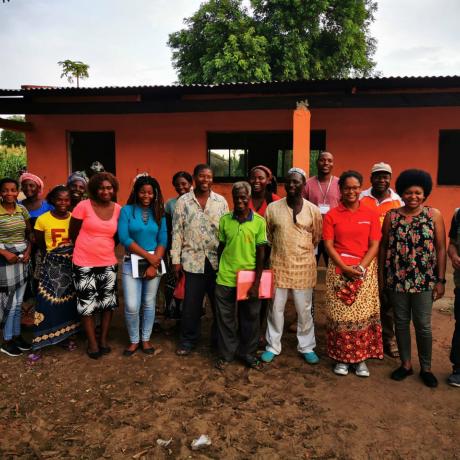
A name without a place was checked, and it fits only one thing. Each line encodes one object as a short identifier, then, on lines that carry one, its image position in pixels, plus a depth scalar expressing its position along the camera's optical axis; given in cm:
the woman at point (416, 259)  295
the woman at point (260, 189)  359
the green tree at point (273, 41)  1555
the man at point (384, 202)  345
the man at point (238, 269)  319
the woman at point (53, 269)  340
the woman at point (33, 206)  377
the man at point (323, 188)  412
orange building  623
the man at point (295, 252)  327
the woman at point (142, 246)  332
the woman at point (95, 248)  327
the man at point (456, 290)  301
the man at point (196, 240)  342
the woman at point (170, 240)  394
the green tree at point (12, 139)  2433
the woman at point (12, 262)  340
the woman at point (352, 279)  304
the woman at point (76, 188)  381
